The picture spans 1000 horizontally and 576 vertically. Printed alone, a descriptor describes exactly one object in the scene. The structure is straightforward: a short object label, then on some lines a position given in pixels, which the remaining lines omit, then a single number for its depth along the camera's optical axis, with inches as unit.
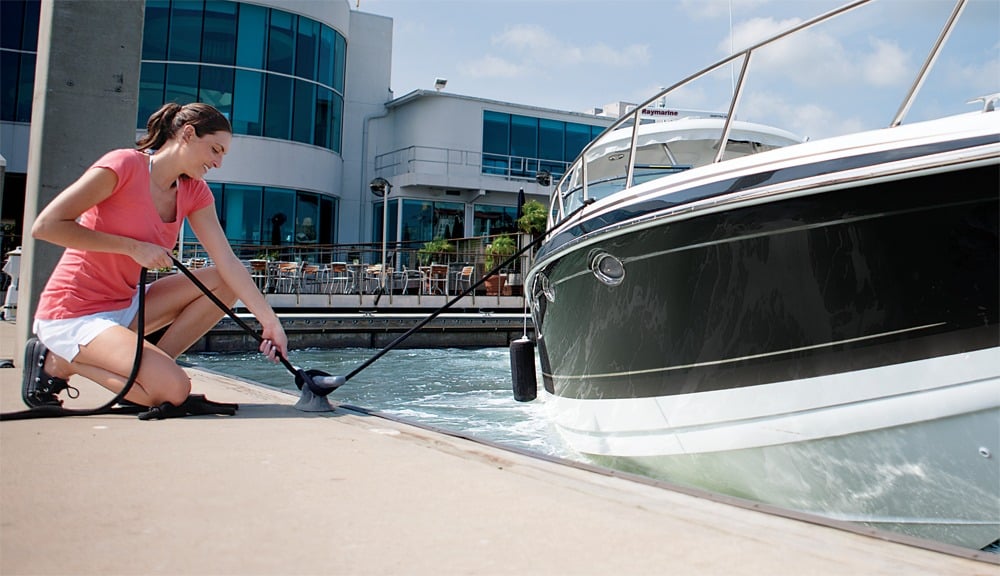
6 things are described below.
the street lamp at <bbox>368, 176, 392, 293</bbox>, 722.8
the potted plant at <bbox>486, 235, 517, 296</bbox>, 724.1
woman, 113.7
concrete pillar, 183.3
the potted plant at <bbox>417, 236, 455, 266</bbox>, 807.1
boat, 122.9
